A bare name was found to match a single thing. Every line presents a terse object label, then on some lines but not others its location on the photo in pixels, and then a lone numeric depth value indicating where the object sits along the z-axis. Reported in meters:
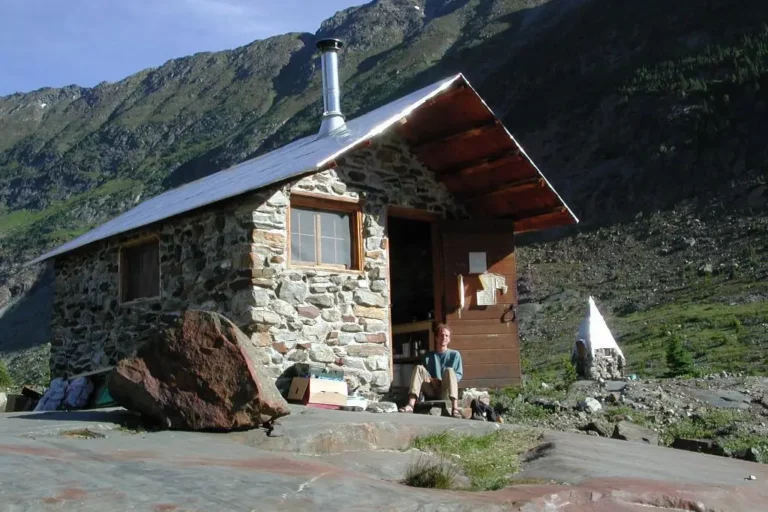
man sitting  9.77
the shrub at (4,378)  19.44
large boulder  6.91
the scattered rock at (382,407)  9.64
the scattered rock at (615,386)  12.00
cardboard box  9.79
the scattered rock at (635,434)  9.06
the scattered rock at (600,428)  9.74
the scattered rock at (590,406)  10.87
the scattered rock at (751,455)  8.40
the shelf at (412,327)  12.63
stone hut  10.30
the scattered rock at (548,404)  10.91
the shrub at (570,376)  13.58
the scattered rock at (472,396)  10.88
